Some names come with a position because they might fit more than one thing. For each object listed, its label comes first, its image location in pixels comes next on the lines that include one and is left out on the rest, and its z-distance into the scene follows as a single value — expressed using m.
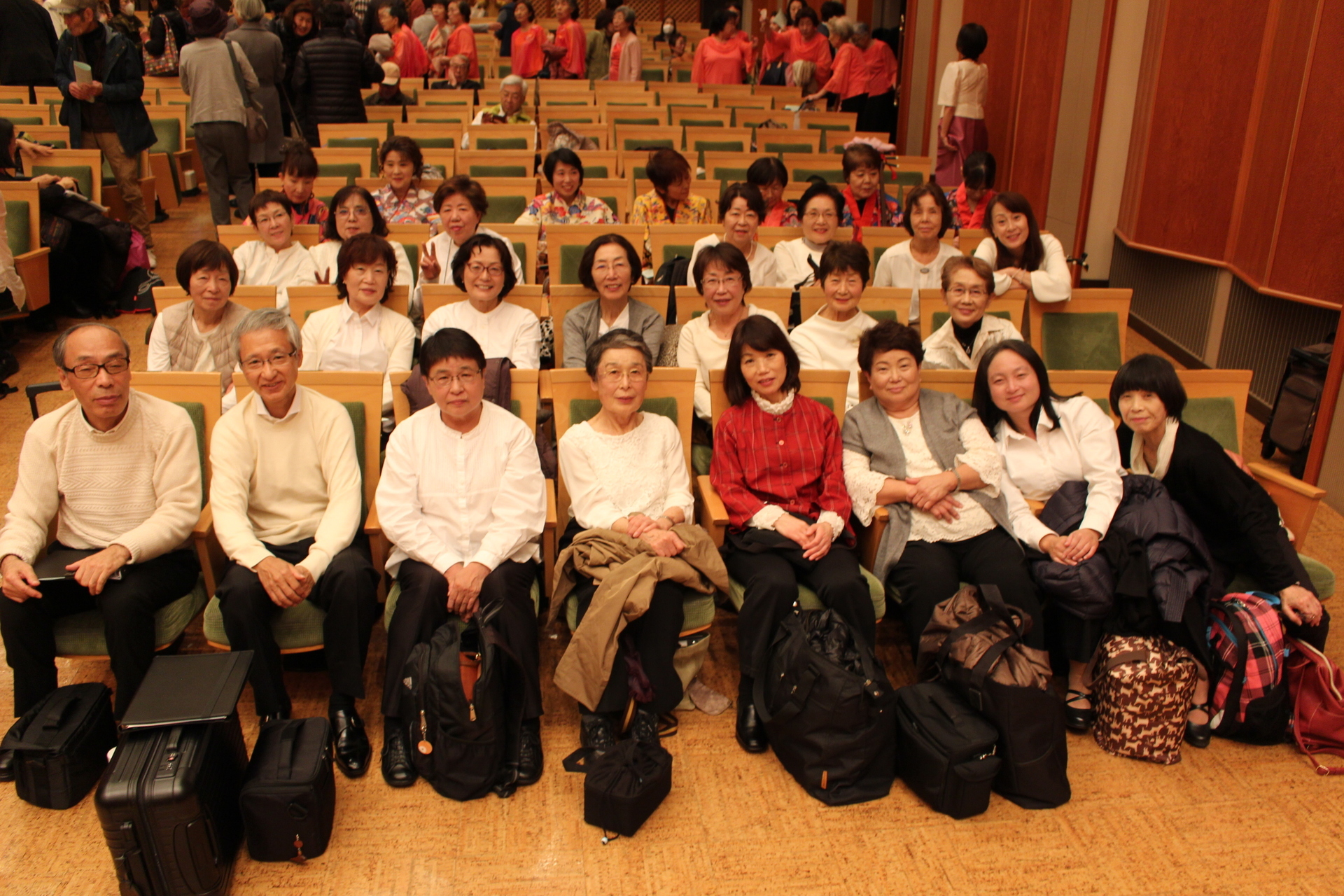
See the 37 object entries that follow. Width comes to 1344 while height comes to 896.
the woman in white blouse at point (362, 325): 3.25
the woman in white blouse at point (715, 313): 3.14
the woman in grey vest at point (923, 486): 2.50
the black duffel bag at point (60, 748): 2.12
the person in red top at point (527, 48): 8.37
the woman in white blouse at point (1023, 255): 3.61
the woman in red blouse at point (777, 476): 2.48
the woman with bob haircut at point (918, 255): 3.85
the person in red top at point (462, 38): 8.00
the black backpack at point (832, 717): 2.16
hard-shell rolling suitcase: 1.81
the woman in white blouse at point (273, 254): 3.87
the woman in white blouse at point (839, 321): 3.18
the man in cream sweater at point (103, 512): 2.24
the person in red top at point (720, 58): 8.79
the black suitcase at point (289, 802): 1.96
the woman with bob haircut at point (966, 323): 3.17
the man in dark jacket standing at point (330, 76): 6.13
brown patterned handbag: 2.33
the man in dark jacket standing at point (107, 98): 5.36
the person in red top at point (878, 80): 7.98
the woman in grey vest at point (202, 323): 3.12
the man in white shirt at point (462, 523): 2.28
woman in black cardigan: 2.43
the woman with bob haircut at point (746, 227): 3.84
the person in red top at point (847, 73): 8.02
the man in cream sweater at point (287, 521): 2.27
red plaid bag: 2.36
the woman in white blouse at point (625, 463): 2.51
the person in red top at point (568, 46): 8.53
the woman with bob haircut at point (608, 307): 3.28
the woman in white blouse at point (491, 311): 3.27
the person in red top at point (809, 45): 9.05
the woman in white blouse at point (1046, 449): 2.51
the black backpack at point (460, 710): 2.14
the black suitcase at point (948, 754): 2.13
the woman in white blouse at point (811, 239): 4.02
